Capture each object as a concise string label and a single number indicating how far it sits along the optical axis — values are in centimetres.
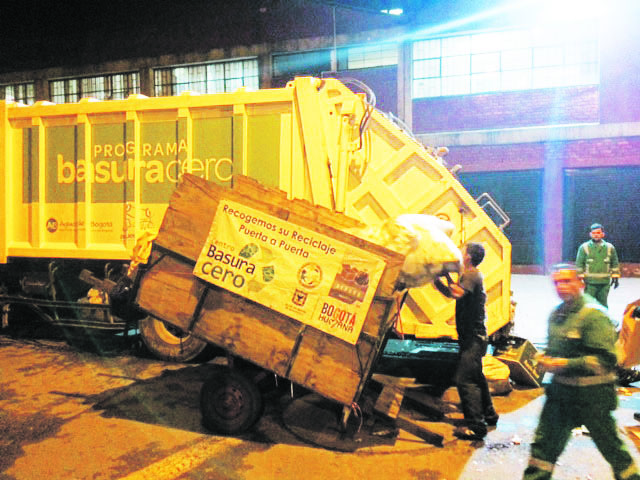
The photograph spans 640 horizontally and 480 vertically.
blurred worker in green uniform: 320
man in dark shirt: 467
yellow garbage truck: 626
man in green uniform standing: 852
